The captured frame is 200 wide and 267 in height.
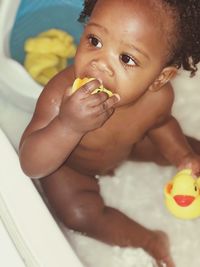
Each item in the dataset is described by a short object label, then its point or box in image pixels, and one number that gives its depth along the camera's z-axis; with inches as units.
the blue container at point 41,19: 54.7
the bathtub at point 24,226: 35.8
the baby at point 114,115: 34.7
